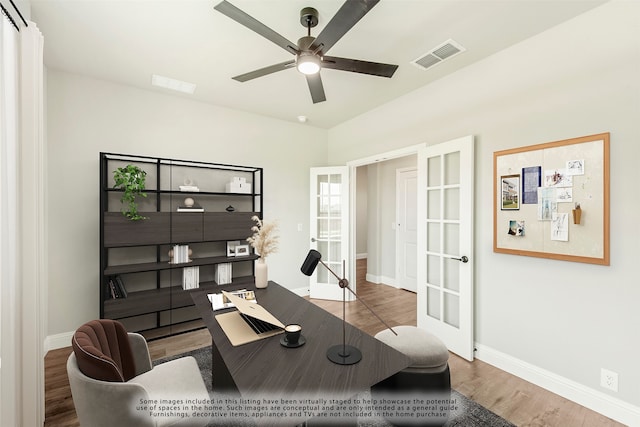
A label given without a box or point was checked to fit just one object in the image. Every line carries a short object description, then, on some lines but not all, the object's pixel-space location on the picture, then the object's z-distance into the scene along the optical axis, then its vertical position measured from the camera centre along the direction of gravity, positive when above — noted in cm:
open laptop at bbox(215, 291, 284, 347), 143 -65
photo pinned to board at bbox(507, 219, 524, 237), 234 -14
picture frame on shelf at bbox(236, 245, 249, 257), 367 -53
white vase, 226 -53
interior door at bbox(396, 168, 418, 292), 490 -31
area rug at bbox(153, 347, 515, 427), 180 -139
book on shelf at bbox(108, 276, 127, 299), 287 -82
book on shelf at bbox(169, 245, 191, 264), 320 -51
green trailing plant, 287 +28
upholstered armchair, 110 -79
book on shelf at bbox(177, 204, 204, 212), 327 +3
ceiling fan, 149 +107
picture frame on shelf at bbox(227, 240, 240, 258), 362 -49
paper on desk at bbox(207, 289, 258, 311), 184 -61
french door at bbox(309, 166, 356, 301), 439 -19
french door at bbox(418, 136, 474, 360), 264 -33
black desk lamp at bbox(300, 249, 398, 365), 120 -65
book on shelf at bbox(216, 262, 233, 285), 346 -79
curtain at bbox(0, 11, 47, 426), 152 -9
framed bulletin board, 193 +9
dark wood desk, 104 -66
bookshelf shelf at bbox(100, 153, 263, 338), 287 -32
